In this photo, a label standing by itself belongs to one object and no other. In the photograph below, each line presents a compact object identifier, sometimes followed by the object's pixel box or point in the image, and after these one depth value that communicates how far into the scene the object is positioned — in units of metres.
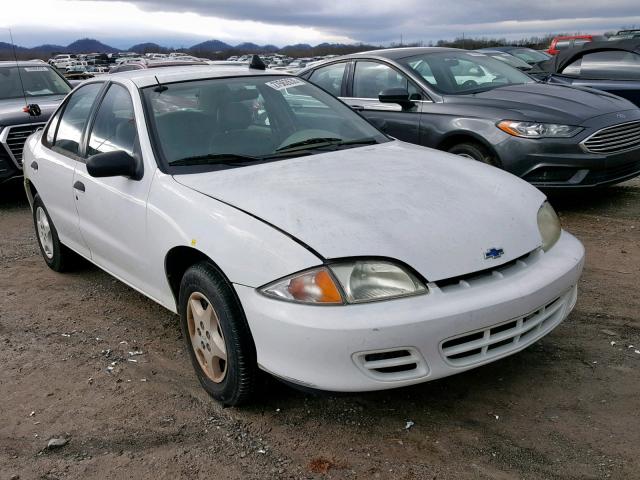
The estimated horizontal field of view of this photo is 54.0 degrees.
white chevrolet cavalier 2.46
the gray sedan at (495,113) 5.53
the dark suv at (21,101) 7.52
